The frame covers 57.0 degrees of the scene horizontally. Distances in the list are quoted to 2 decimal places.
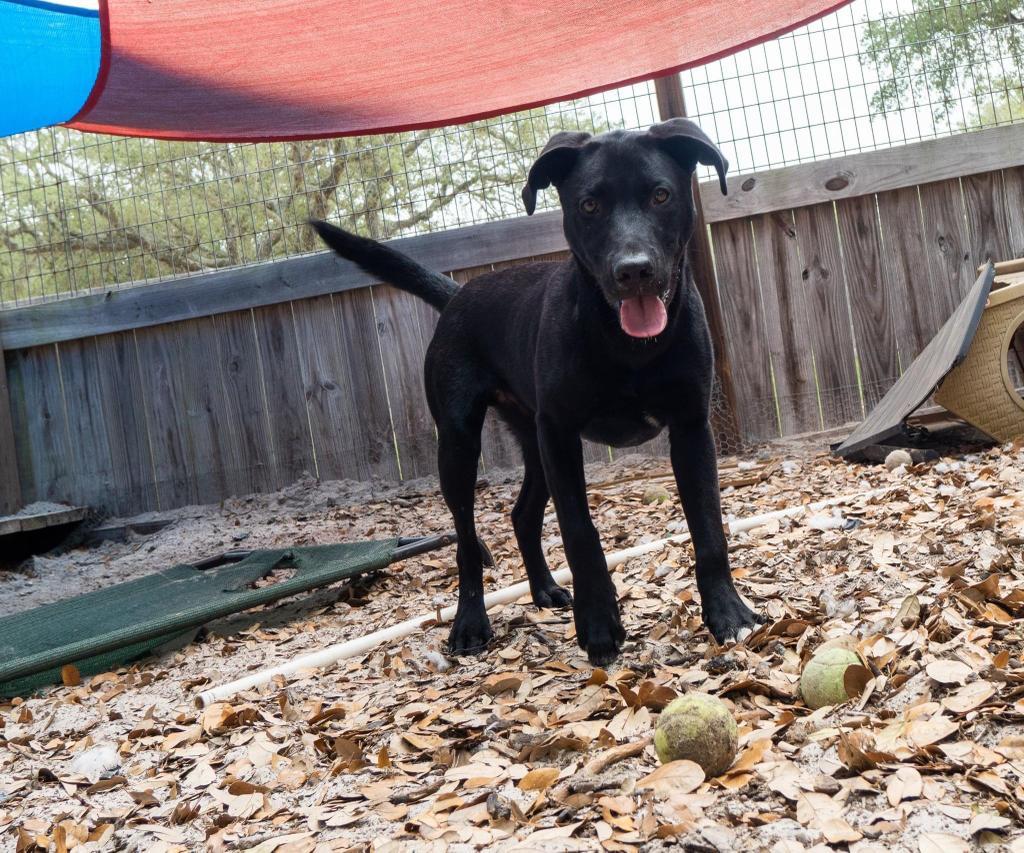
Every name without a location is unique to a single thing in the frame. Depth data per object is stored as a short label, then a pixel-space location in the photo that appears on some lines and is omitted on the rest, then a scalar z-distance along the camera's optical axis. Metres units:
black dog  2.29
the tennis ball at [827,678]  1.74
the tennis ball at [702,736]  1.51
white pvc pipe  2.60
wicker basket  3.95
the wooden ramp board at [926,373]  3.80
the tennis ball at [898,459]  4.01
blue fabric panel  3.29
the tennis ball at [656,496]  4.38
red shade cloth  3.18
